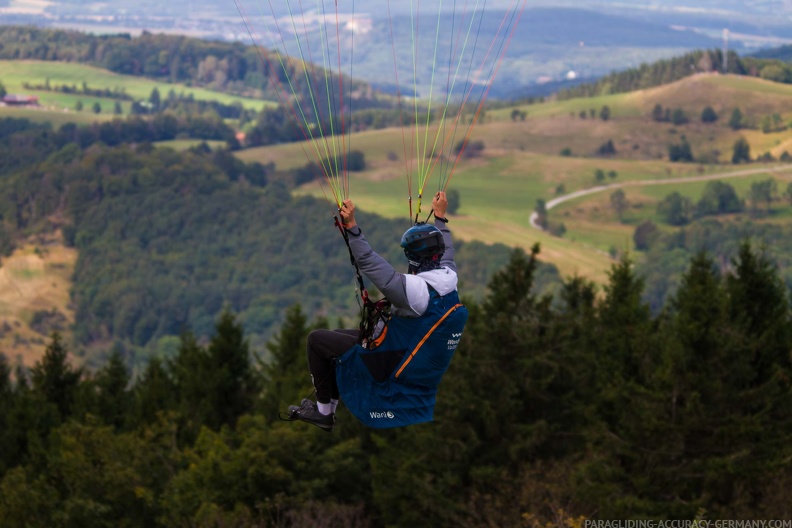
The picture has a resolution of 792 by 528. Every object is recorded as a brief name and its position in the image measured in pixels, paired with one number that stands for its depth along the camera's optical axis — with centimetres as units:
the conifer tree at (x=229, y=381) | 4709
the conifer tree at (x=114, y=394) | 4809
